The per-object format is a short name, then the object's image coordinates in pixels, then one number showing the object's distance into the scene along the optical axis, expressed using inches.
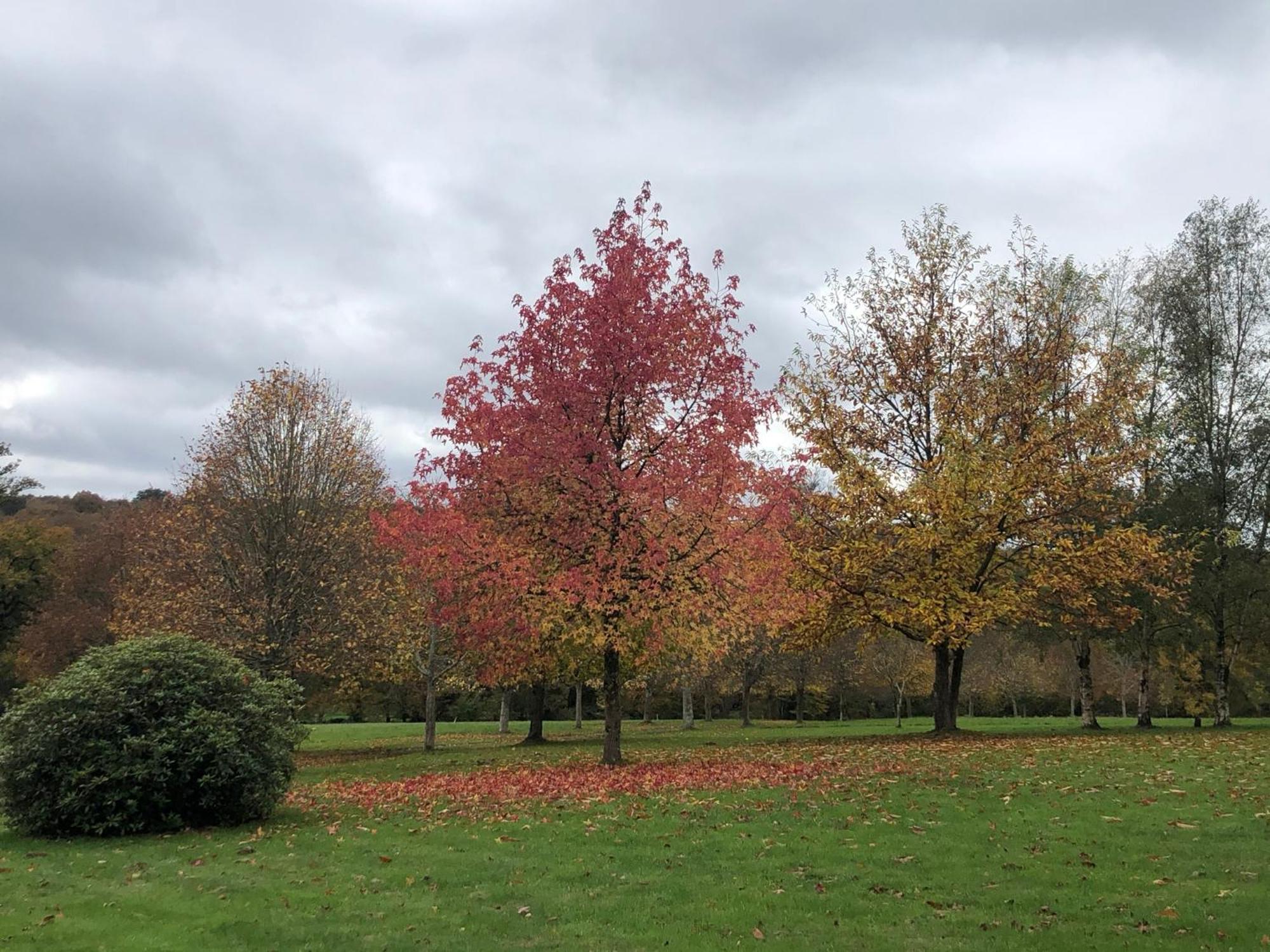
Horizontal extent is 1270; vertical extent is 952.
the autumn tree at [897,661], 1846.7
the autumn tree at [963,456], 914.1
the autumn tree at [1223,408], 1136.8
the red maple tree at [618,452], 657.0
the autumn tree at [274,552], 977.5
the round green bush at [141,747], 441.4
